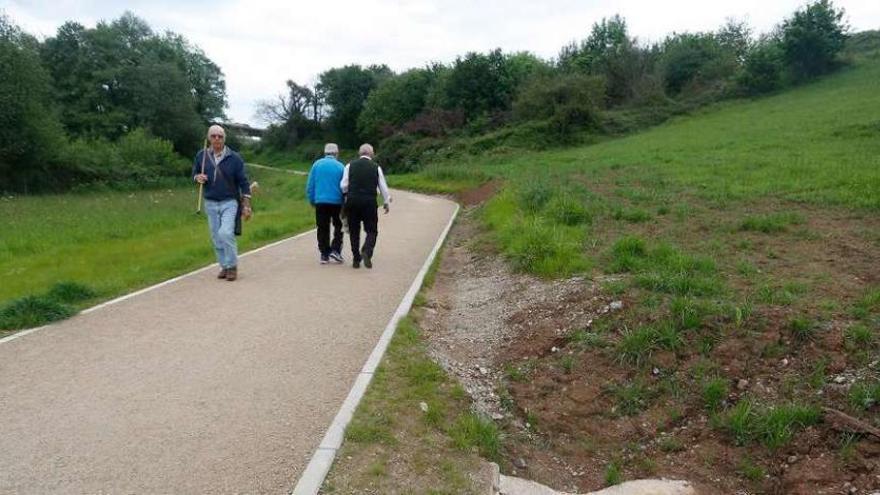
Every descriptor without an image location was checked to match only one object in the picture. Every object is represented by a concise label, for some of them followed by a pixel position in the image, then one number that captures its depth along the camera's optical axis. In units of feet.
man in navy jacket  27.94
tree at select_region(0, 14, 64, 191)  117.60
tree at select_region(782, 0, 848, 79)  161.07
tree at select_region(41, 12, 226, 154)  190.49
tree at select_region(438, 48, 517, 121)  184.75
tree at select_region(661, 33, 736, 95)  177.58
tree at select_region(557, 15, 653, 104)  180.65
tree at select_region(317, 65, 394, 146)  257.55
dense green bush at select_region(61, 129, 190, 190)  134.31
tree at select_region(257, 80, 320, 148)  283.79
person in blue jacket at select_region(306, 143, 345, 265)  32.63
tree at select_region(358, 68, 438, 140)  211.61
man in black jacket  31.53
